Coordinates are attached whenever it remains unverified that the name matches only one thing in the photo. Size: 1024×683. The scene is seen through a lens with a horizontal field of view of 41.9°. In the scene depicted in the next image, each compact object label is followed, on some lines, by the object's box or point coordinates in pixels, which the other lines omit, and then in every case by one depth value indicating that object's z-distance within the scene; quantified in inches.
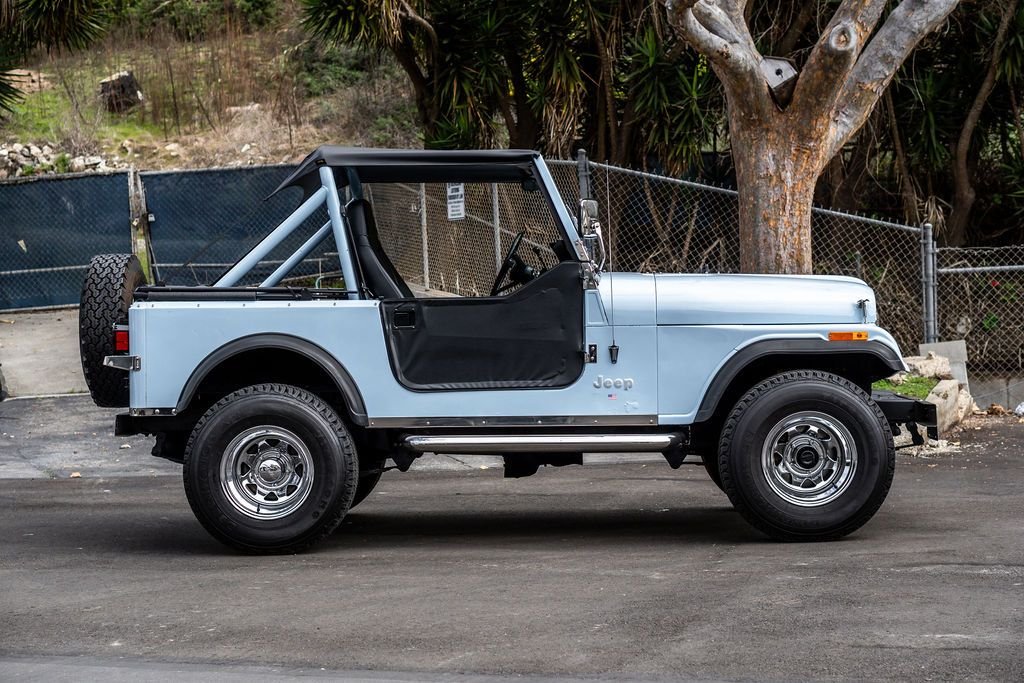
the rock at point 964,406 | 467.8
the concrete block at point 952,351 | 502.9
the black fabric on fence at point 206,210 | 751.1
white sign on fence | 305.7
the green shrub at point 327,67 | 1138.0
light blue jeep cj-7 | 282.2
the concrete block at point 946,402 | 444.8
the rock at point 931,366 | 477.4
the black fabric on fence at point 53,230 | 745.0
